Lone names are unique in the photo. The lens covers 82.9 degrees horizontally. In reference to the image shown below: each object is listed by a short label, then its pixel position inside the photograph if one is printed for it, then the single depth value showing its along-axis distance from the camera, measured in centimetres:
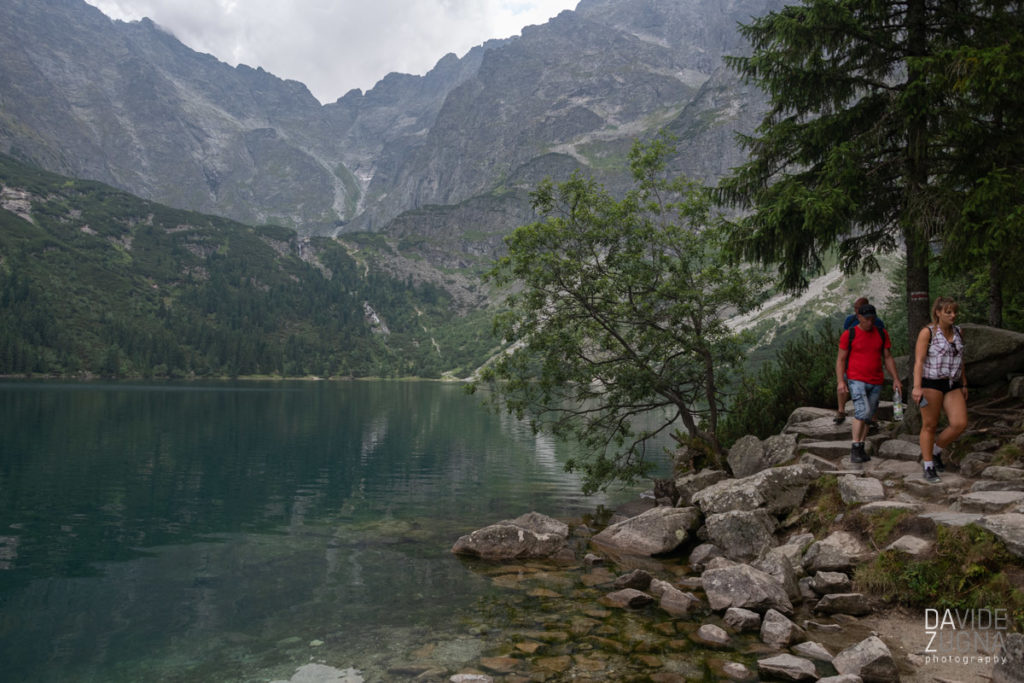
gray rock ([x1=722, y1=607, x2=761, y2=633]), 1048
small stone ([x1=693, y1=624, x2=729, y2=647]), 1004
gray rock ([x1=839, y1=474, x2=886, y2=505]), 1224
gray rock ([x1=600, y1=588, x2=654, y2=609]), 1233
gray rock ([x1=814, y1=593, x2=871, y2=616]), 1034
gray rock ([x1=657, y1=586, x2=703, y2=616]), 1170
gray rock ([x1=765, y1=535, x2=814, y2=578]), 1213
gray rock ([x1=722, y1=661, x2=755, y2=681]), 872
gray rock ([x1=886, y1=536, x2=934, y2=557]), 1012
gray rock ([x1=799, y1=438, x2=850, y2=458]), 1545
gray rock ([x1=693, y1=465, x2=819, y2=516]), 1477
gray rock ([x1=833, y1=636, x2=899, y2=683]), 786
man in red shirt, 1371
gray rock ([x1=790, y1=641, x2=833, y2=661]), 893
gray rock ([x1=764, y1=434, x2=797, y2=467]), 1684
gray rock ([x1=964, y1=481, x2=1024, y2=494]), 1064
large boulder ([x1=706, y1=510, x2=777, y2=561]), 1427
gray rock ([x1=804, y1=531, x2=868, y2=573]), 1149
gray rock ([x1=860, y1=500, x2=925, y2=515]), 1124
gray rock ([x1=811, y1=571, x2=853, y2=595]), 1103
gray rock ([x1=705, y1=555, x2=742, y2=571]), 1325
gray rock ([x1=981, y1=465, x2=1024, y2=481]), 1091
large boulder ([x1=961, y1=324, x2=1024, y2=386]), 1503
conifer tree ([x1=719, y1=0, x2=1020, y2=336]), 1350
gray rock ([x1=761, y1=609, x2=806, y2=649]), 968
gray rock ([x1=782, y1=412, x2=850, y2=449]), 1662
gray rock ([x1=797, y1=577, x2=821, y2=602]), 1128
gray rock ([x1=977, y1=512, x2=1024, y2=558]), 880
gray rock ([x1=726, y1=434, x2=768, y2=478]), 1781
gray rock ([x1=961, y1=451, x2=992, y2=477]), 1203
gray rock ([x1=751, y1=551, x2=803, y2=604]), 1130
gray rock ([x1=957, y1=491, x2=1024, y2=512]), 986
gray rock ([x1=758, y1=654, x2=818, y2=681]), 838
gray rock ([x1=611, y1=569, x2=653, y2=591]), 1333
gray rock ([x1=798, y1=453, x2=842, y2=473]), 1470
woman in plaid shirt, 1153
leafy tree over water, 2128
